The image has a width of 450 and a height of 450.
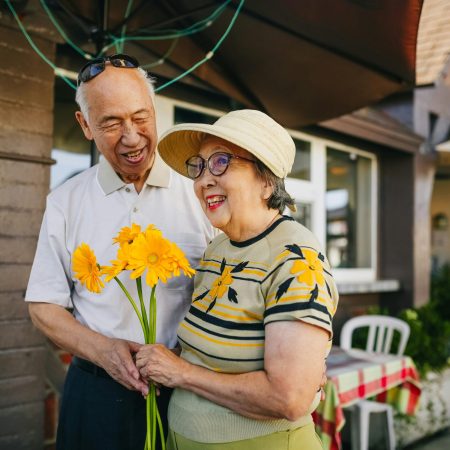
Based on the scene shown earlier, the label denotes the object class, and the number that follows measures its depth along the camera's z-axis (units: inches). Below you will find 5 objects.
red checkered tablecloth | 115.3
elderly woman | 45.5
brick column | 97.3
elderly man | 62.2
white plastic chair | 138.0
